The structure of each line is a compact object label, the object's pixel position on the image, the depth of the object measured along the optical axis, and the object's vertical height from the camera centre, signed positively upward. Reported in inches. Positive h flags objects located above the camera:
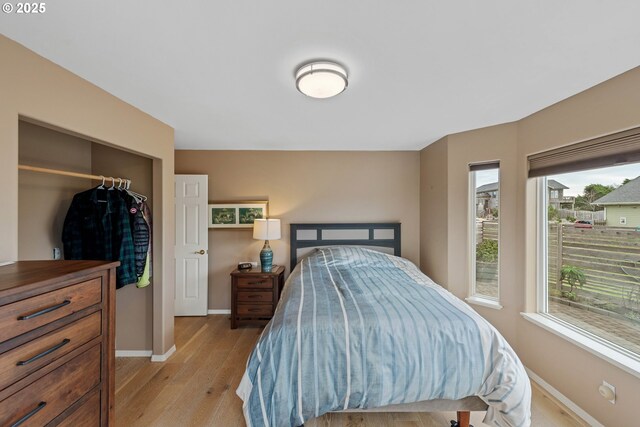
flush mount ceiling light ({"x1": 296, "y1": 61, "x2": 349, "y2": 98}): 58.6 +32.3
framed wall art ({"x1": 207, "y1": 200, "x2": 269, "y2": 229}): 139.3 +0.6
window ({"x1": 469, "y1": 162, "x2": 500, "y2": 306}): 105.1 -7.0
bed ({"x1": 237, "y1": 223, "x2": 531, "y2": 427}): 58.5 -36.4
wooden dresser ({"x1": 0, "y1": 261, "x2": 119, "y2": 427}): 35.1 -20.6
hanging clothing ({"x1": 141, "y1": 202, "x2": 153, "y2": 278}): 95.0 -4.2
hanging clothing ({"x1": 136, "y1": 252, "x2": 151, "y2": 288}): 93.1 -23.3
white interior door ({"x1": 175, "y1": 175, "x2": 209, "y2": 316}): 136.0 -17.7
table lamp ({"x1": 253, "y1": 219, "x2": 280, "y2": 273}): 127.6 -9.7
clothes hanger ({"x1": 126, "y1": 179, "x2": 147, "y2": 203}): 94.0 +7.0
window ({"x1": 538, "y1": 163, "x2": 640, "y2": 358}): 67.9 -12.8
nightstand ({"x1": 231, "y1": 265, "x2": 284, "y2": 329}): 123.9 -40.7
